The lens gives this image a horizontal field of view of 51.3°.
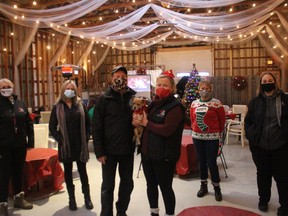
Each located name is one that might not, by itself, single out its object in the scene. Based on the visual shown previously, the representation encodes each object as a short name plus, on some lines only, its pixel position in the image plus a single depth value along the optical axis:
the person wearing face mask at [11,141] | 3.18
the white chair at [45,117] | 7.53
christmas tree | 5.84
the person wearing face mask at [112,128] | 2.65
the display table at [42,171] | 3.69
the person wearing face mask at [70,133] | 3.26
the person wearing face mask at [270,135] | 2.96
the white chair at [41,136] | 4.54
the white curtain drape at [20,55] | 8.79
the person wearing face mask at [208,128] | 3.45
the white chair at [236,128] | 6.72
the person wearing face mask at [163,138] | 2.46
